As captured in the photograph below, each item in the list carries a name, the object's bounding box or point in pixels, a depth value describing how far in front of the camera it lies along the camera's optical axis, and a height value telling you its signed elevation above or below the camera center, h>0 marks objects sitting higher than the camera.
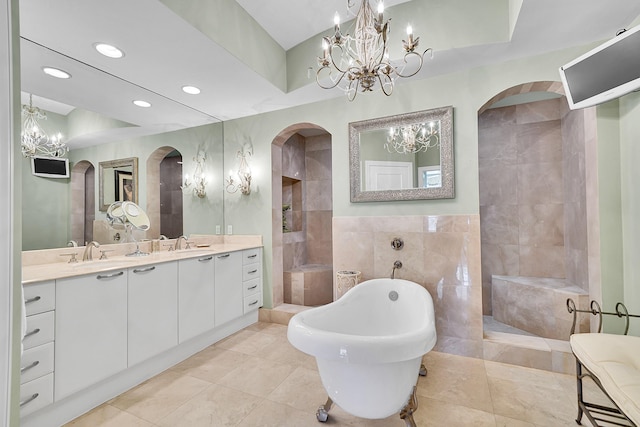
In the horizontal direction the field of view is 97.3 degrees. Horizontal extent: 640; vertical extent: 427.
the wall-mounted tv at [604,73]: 1.55 +0.83
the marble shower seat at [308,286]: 3.46 -0.90
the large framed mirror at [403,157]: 2.41 +0.52
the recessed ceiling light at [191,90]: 2.56 +1.18
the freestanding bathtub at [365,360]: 1.14 -0.66
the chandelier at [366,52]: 1.49 +0.87
